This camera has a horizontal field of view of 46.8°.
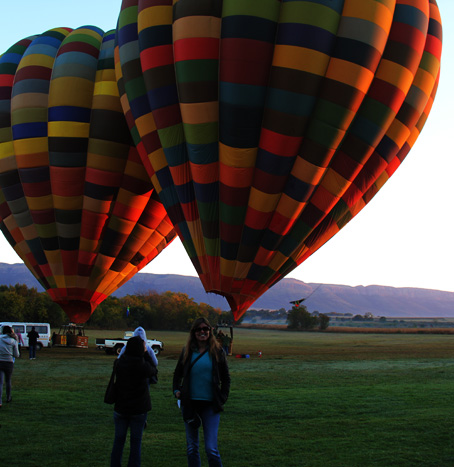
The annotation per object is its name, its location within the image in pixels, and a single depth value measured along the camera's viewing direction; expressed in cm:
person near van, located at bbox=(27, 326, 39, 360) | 1709
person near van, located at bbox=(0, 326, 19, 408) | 793
